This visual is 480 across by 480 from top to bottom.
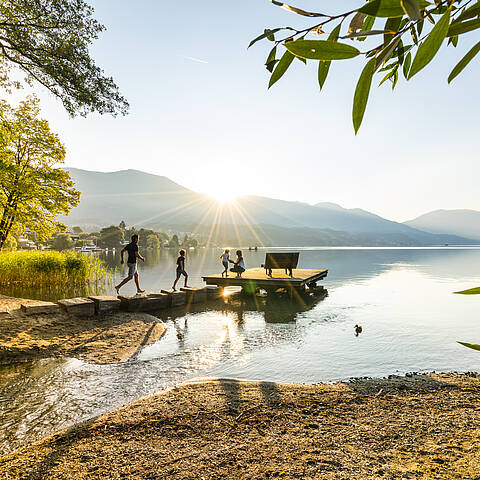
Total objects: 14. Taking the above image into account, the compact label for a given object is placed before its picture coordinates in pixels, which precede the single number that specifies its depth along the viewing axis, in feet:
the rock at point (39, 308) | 30.81
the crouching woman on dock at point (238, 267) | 62.34
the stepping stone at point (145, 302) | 39.24
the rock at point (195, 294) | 50.80
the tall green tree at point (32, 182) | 53.47
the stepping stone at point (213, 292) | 54.95
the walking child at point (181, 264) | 51.31
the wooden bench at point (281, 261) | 61.36
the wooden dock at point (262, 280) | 57.57
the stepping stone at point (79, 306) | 33.30
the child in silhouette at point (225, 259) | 58.80
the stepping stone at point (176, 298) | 47.01
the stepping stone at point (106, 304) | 35.72
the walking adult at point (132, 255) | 41.41
